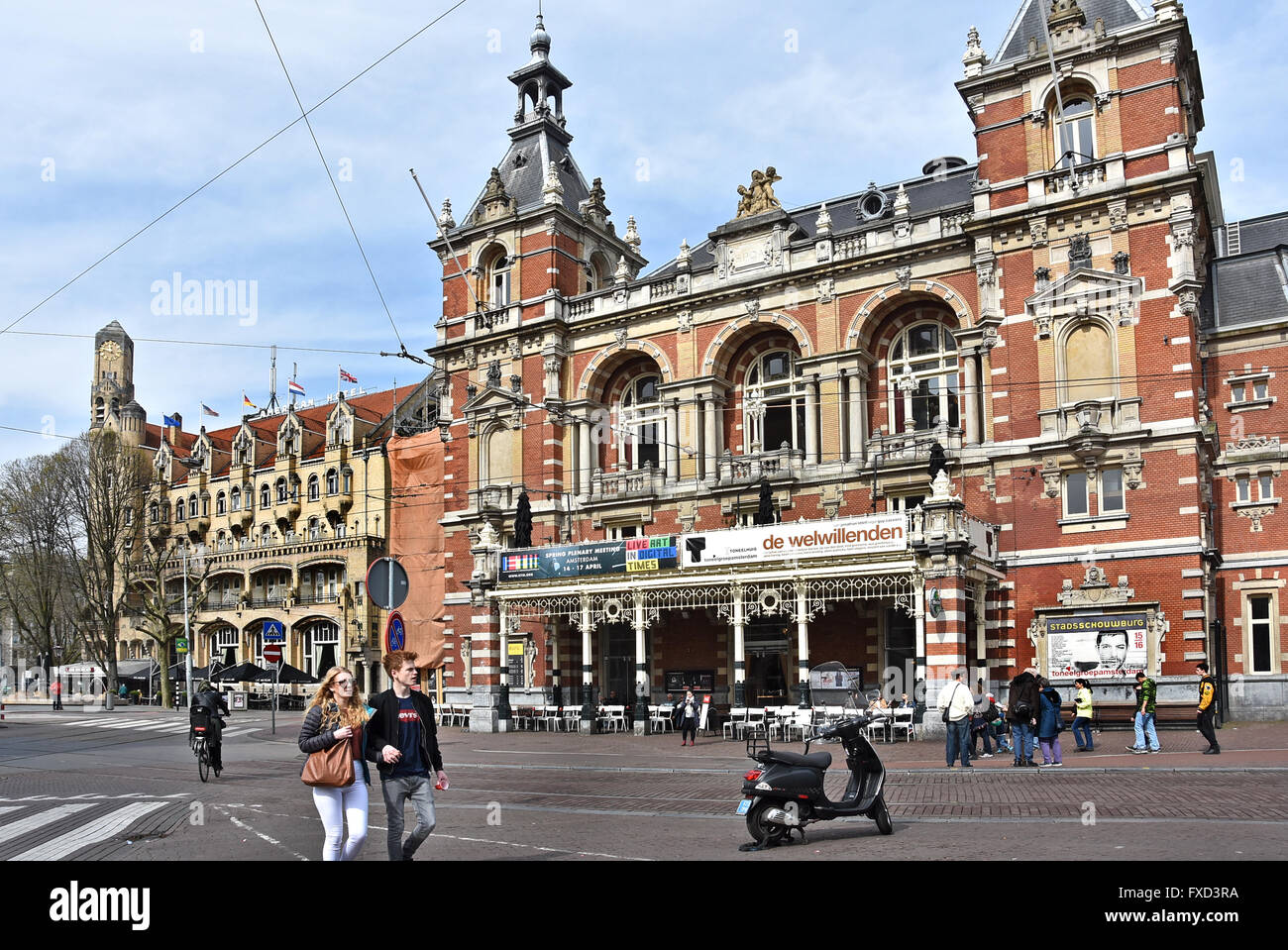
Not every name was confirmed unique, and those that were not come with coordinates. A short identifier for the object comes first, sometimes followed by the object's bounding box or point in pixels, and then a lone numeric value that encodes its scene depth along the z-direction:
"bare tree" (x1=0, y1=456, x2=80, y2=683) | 53.19
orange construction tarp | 43.09
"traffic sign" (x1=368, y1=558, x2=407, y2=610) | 12.18
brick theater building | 27.42
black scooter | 10.55
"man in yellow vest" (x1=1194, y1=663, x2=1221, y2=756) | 18.86
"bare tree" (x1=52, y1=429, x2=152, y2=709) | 51.75
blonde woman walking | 7.68
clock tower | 77.81
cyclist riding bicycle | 18.64
